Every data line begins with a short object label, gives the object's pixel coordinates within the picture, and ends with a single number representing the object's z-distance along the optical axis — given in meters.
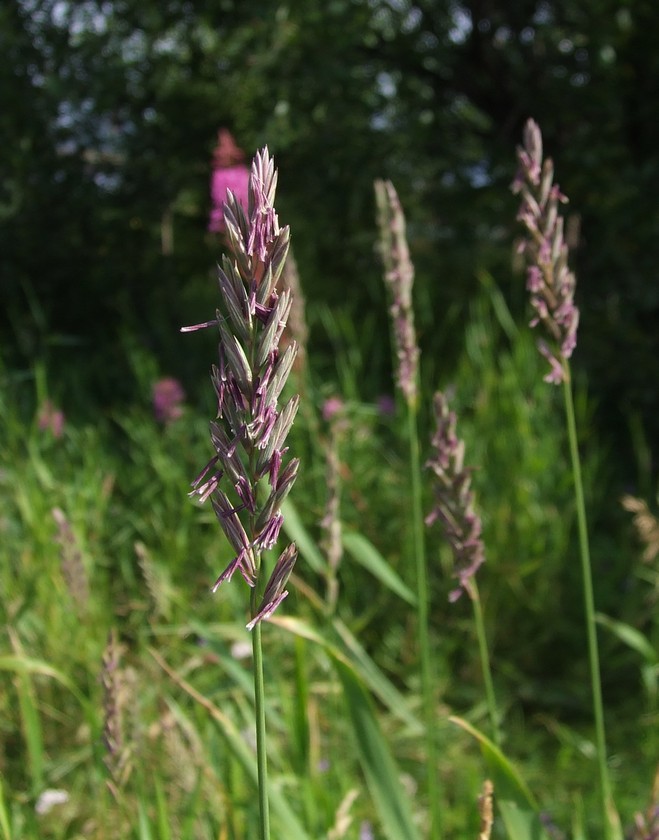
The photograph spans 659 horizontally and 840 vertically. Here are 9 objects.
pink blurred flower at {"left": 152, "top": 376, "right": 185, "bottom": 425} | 1.83
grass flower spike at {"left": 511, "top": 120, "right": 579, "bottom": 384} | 0.61
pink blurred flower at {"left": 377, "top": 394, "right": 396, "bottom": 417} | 1.92
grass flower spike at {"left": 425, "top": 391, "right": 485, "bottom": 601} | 0.62
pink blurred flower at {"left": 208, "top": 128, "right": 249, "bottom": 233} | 1.27
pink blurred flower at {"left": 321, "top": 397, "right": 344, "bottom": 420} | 1.51
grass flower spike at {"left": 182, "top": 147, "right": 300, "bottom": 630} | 0.45
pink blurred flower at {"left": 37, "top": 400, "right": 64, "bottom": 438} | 1.67
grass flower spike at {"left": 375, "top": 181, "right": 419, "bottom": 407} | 0.74
